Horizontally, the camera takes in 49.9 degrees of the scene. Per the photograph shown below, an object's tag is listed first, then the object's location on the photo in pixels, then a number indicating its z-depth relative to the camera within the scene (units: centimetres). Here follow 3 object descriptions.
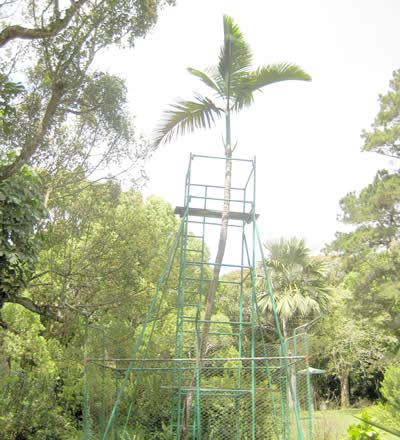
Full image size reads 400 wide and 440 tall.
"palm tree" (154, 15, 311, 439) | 747
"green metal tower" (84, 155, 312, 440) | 678
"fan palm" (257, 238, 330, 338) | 1467
